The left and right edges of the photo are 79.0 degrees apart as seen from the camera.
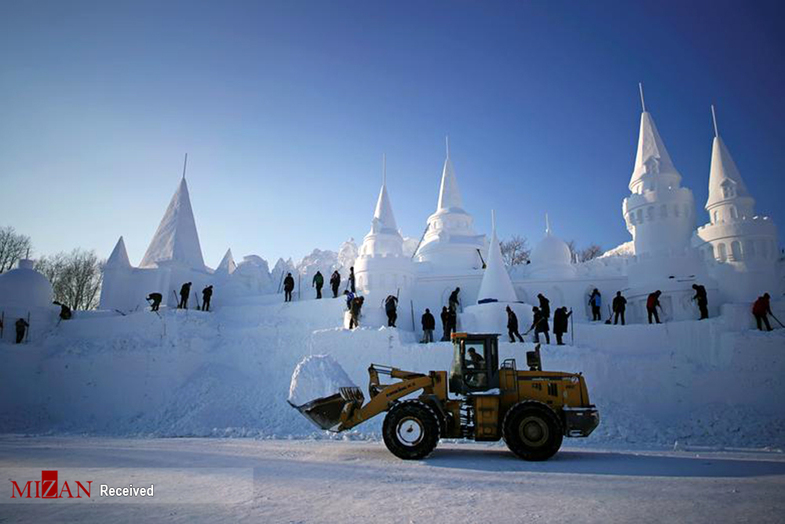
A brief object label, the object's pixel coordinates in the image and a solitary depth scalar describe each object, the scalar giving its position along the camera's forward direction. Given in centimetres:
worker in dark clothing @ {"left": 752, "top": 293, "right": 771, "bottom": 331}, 1468
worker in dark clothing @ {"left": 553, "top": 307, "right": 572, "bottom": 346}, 1561
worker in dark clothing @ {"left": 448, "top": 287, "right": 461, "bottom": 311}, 1955
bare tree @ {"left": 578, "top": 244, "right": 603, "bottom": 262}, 4713
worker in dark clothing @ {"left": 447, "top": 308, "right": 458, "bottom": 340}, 1708
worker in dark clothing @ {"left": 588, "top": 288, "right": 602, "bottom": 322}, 1959
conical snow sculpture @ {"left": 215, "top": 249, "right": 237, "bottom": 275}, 2869
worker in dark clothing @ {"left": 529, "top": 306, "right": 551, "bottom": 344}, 1554
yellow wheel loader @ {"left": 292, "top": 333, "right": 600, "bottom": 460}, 738
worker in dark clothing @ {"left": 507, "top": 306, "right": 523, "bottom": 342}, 1588
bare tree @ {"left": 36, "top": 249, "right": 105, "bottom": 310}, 3356
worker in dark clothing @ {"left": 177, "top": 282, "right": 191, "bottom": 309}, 2206
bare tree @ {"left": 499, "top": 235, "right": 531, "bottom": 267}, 4259
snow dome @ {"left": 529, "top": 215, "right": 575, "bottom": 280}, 2358
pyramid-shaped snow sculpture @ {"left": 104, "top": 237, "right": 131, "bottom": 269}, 2456
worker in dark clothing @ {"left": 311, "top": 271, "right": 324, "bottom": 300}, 2306
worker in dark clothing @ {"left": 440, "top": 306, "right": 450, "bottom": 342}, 1719
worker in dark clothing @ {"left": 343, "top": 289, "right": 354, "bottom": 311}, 1959
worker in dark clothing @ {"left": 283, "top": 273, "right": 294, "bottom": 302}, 2353
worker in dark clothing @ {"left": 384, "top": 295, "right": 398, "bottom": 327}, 1820
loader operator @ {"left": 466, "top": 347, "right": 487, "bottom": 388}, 790
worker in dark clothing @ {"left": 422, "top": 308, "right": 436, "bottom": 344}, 1767
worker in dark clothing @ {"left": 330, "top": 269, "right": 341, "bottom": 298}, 2242
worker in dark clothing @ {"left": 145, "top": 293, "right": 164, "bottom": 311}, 2002
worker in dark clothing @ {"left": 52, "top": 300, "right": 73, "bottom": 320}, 2130
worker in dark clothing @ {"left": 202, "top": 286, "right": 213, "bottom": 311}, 2280
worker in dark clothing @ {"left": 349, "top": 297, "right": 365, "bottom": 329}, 1872
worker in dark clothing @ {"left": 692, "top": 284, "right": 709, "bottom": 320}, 1625
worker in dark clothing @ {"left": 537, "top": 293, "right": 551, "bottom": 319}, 1628
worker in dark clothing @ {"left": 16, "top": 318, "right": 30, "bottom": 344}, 1952
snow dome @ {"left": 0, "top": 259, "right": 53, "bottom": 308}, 2020
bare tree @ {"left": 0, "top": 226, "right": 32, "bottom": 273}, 3062
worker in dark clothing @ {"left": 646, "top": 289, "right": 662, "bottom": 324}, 1661
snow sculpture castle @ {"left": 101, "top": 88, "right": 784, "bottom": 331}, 1806
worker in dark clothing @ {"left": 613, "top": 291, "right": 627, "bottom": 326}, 1748
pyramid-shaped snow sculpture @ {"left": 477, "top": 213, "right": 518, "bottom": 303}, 1851
